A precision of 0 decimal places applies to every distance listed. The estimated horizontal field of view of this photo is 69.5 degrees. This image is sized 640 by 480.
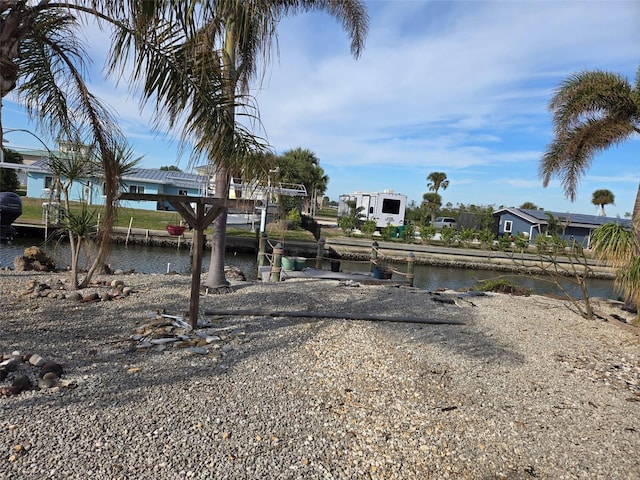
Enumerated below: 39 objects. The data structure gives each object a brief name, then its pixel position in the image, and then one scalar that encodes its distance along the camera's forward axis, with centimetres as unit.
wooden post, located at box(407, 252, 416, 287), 1267
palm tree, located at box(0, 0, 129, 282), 468
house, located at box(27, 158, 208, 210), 2972
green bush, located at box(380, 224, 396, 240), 2992
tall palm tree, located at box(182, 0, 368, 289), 353
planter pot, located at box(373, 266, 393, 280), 1278
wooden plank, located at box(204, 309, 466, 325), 661
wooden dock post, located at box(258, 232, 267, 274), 1519
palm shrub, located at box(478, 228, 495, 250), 3065
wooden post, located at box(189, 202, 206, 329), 550
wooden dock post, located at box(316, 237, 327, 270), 1457
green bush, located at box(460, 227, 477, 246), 3123
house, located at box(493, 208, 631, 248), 3366
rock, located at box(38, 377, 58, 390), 365
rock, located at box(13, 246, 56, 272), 973
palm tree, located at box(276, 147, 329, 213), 4509
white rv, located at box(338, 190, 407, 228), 3281
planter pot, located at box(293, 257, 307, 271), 1271
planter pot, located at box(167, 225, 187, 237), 2248
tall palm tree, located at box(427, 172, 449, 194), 5994
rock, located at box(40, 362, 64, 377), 390
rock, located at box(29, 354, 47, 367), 406
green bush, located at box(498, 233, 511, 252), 2885
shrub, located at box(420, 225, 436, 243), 3071
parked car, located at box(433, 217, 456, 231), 4408
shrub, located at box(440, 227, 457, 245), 3073
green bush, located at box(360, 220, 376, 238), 3008
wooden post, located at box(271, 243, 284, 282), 1162
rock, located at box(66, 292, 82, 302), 662
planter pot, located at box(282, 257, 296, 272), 1265
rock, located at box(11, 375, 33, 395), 353
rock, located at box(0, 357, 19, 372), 387
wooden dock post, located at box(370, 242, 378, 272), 1493
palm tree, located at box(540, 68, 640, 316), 957
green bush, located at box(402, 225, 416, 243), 3030
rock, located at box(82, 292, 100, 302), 664
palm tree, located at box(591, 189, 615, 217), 4907
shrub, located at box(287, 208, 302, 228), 3006
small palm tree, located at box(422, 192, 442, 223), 5162
